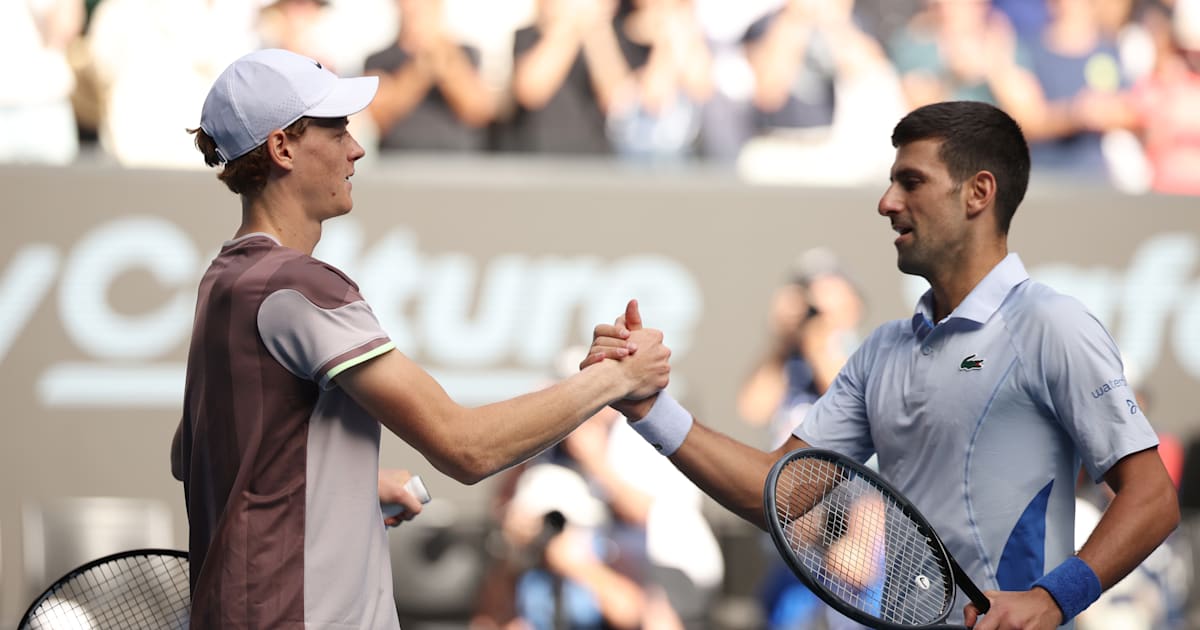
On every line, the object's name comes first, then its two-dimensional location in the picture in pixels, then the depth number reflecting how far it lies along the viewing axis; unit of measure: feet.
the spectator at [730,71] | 50.44
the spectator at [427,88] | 49.44
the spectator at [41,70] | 47.70
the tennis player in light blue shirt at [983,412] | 17.11
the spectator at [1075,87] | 52.01
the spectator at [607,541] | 41.63
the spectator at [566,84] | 50.26
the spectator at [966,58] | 51.28
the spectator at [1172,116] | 52.21
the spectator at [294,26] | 48.60
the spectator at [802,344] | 47.14
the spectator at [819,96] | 50.75
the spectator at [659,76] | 50.31
